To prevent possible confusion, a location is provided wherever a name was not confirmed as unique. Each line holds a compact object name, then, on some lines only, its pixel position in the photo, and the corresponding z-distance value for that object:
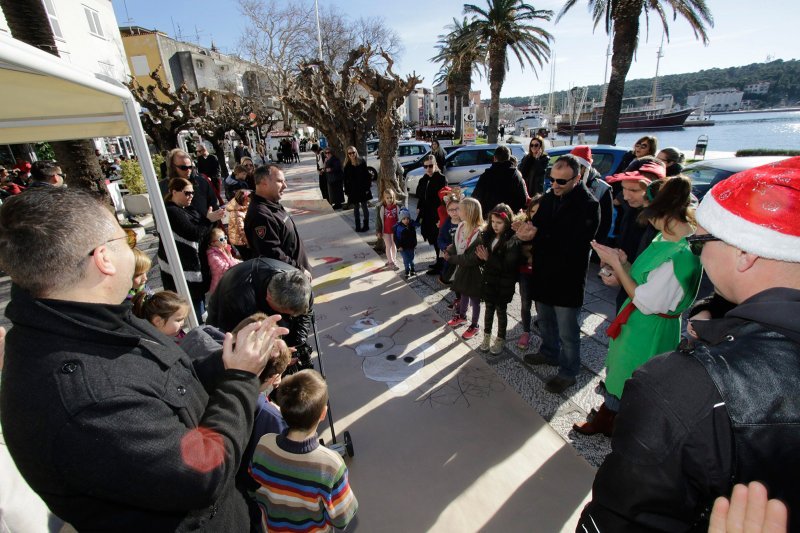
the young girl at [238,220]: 5.08
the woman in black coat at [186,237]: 3.85
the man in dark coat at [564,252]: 2.95
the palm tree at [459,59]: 17.91
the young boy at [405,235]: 5.59
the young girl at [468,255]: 3.84
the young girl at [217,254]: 3.83
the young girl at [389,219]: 5.97
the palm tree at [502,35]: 16.75
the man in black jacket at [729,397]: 0.84
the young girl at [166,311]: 2.38
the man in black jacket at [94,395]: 0.89
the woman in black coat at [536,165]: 6.45
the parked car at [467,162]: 10.72
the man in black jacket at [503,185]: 5.26
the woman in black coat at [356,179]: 8.02
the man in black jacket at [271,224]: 3.37
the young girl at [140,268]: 2.93
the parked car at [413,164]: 12.50
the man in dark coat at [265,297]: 2.34
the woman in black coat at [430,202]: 5.67
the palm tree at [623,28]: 10.98
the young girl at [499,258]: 3.62
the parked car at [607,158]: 6.57
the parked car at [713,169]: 5.06
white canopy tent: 1.53
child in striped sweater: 1.70
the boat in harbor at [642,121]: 57.53
